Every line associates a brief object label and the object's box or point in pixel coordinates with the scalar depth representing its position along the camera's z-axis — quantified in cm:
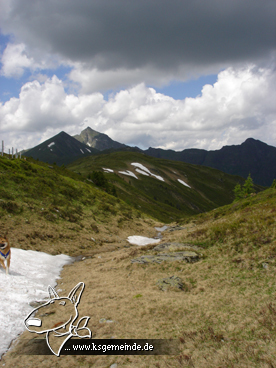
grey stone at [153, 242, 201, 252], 1853
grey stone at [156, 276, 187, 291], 1210
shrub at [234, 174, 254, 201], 6502
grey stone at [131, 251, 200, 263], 1598
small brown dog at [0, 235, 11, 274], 1216
